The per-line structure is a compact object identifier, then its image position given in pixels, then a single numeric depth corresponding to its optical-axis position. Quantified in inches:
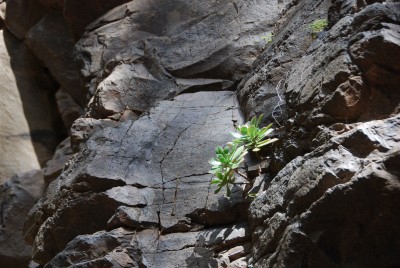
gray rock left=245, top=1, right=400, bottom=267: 135.4
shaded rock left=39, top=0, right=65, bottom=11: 393.5
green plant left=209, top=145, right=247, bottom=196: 185.9
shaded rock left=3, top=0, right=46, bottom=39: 408.2
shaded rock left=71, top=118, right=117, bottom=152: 264.7
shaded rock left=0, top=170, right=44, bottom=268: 348.8
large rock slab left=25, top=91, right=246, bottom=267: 199.0
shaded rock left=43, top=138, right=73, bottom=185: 345.4
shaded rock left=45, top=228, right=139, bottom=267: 184.9
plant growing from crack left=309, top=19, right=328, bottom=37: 223.8
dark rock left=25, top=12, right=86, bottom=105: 388.5
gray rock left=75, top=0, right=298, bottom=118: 269.4
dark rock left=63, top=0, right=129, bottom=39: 349.1
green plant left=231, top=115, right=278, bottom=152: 189.6
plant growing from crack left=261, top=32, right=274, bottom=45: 267.3
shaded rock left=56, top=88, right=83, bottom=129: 381.7
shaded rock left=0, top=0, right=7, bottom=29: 419.5
